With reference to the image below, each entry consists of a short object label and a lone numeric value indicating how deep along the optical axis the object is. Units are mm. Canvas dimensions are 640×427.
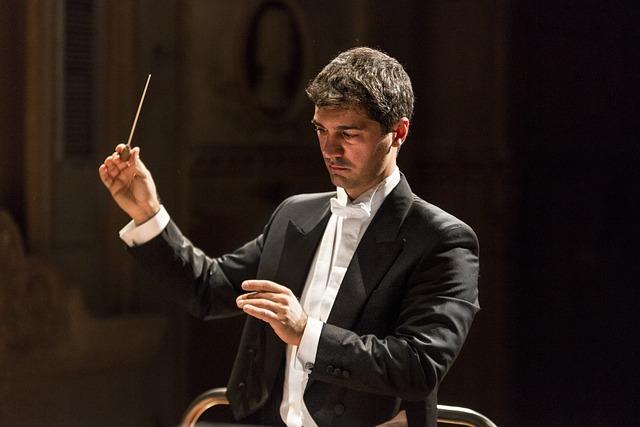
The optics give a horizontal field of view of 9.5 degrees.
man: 6980
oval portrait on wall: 8054
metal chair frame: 7192
